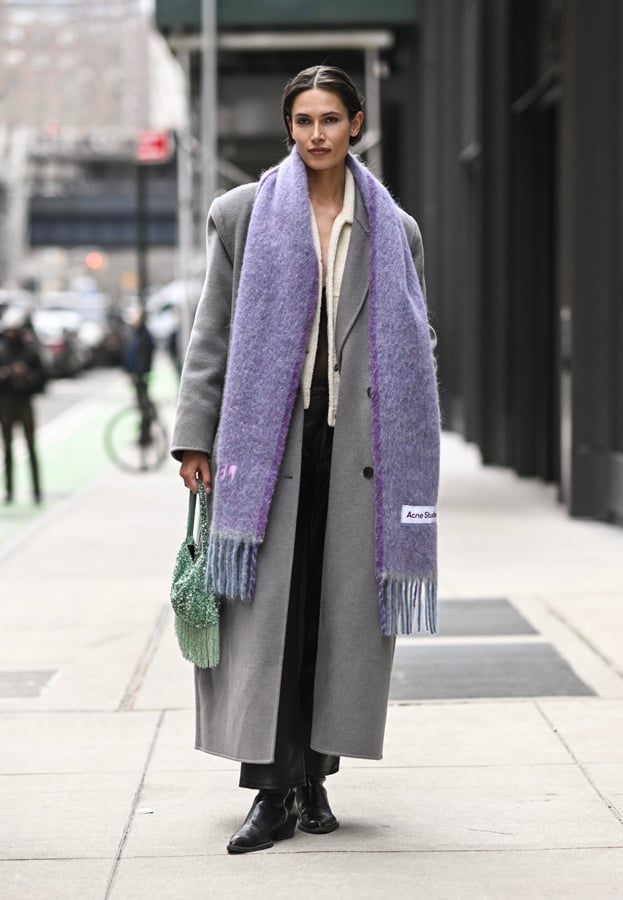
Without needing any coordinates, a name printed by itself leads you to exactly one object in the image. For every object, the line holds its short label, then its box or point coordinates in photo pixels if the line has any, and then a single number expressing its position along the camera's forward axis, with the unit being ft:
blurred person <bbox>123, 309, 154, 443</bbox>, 59.36
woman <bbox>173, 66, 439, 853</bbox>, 14.51
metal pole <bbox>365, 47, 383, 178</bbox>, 77.05
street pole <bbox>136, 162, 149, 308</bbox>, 69.15
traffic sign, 68.33
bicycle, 58.59
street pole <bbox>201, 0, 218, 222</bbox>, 69.26
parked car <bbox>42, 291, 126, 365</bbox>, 157.17
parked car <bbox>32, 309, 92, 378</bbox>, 132.87
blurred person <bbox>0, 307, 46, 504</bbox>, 50.01
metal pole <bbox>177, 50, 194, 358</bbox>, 86.26
